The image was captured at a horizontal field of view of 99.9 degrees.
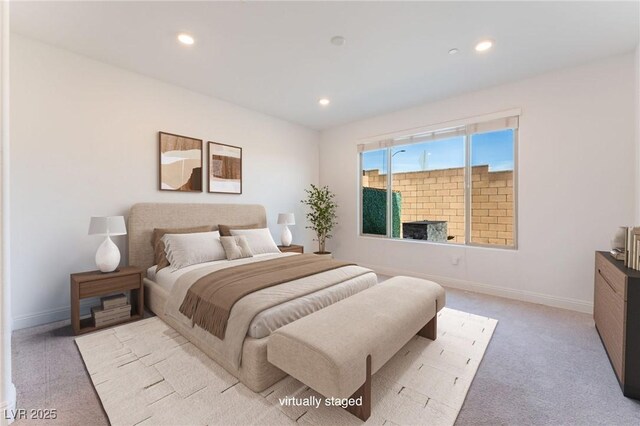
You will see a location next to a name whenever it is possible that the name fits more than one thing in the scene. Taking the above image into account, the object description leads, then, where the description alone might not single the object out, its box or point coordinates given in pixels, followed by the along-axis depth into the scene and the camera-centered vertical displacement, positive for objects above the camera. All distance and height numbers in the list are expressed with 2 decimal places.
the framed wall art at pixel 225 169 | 3.92 +0.64
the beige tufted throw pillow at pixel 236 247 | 3.20 -0.44
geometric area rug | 1.48 -1.13
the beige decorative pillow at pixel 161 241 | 2.99 -0.36
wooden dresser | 1.64 -0.73
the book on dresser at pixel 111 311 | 2.54 -0.97
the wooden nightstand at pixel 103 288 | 2.42 -0.74
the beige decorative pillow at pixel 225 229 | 3.67 -0.26
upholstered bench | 1.34 -0.73
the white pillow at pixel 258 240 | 3.60 -0.40
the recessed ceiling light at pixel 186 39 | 2.49 +1.63
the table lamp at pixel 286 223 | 4.40 -0.19
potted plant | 5.04 -0.03
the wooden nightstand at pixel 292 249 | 4.29 -0.61
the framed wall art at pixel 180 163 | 3.44 +0.63
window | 3.62 +0.43
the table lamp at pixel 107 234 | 2.59 -0.23
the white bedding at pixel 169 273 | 2.68 -0.66
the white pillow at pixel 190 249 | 2.92 -0.44
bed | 1.75 -0.68
